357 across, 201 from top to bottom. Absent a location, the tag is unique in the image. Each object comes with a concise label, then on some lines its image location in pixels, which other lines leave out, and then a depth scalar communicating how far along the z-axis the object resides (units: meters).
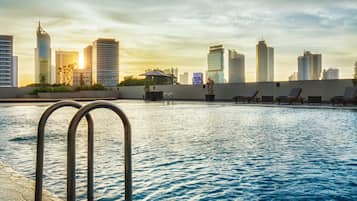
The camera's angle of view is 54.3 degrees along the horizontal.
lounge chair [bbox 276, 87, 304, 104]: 19.09
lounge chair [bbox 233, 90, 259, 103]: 21.61
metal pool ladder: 2.35
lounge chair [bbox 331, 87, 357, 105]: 16.56
